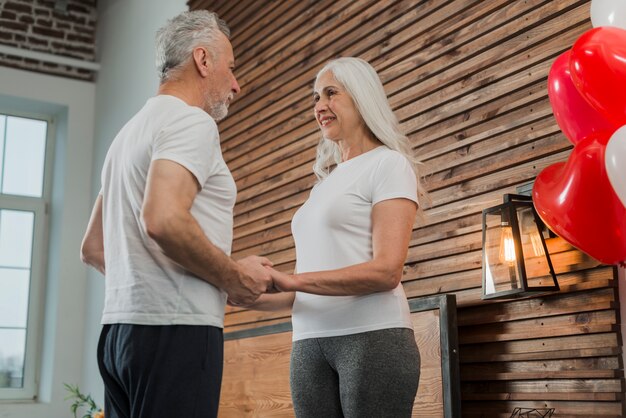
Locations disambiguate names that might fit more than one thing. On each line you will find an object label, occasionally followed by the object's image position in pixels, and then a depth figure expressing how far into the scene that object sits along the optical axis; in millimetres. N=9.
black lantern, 2305
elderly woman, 1716
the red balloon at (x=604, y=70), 1650
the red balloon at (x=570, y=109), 1768
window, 6359
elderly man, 1448
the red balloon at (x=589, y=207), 1709
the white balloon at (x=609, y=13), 1729
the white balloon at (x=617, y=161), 1560
